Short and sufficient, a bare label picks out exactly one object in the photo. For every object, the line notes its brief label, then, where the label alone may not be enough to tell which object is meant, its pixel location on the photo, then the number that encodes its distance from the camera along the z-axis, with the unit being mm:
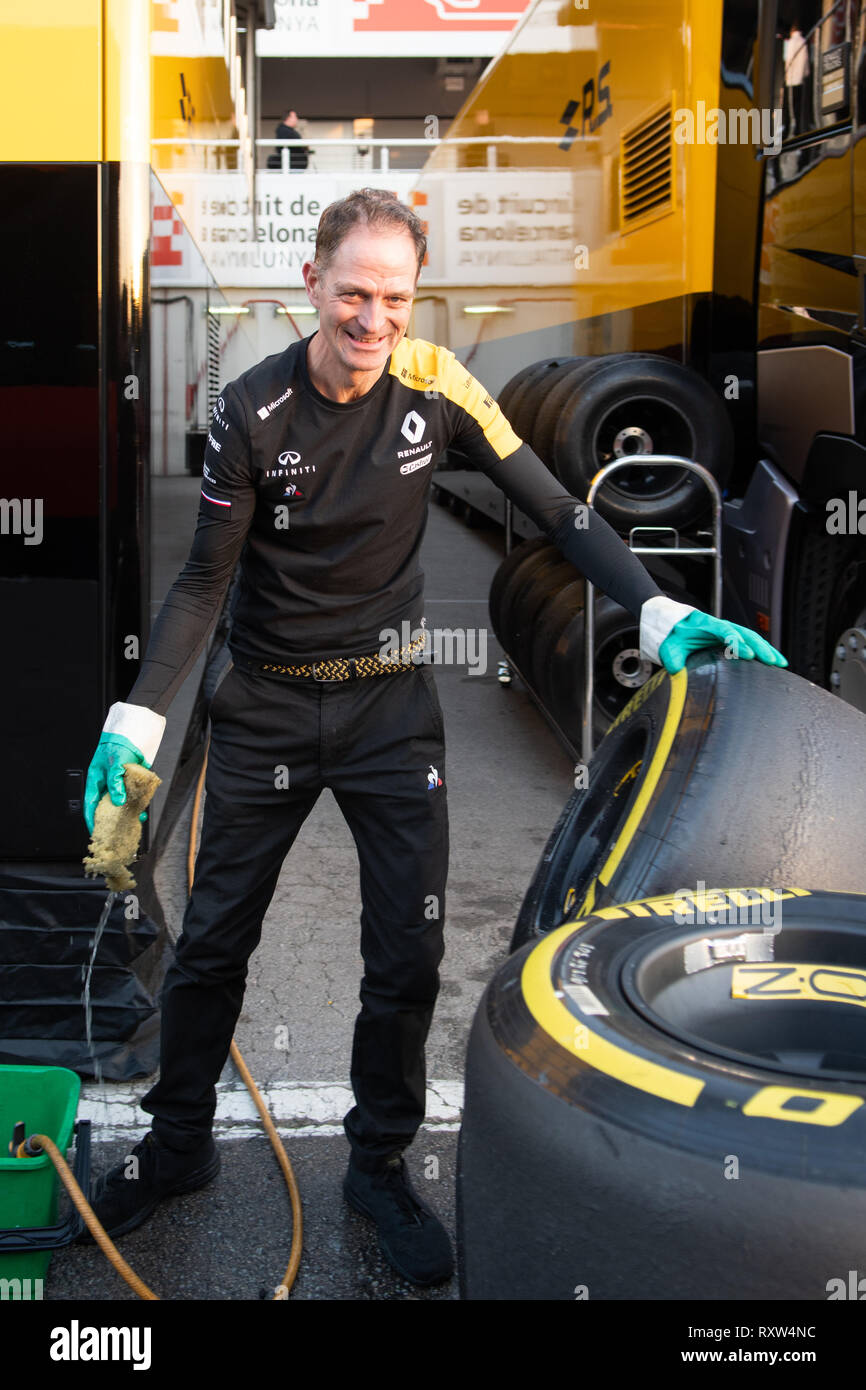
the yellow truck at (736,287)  4809
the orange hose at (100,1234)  2424
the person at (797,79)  5051
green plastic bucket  2436
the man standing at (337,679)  2508
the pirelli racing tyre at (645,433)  5594
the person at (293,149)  21375
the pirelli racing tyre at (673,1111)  1396
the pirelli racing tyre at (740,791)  2352
